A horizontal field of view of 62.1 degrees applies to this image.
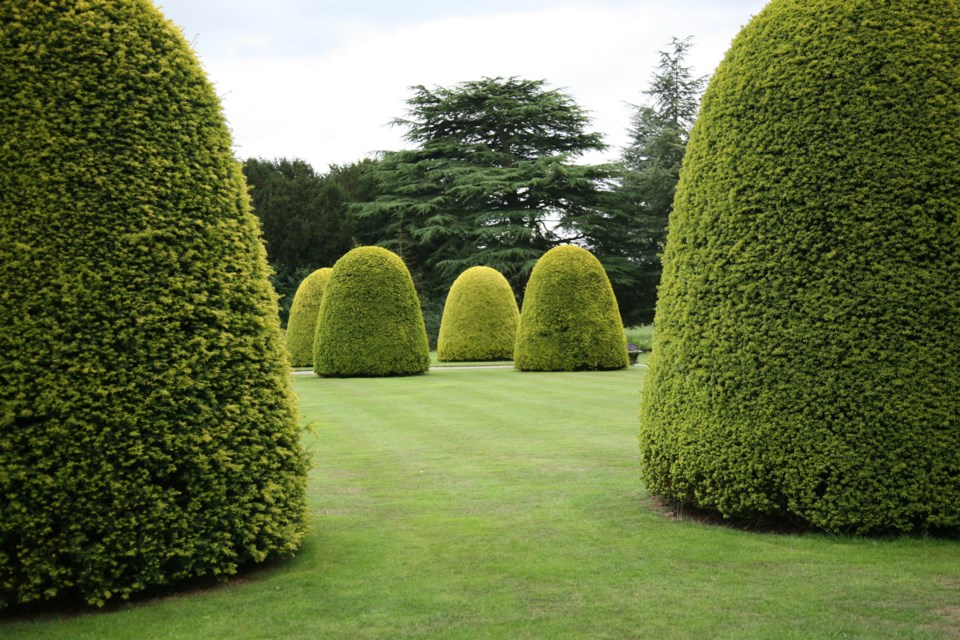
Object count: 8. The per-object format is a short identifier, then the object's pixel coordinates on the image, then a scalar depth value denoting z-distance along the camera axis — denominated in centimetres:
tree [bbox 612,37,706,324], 4150
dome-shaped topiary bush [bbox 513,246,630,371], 2258
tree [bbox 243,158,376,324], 4322
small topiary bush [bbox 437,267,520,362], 2753
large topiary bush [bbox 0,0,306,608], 415
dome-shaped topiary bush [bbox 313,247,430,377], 2169
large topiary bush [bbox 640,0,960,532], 525
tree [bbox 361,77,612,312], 4078
